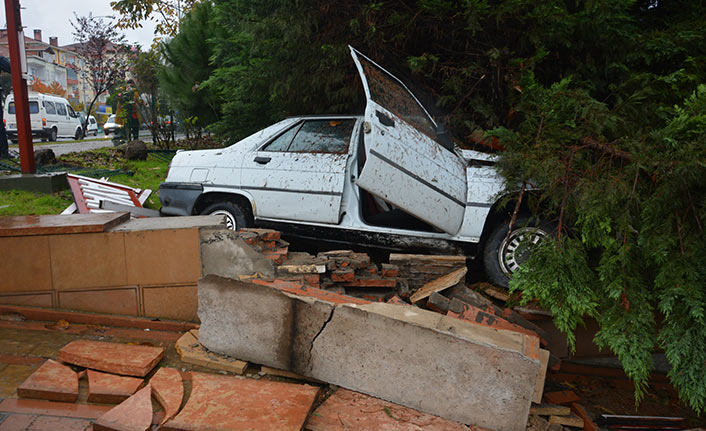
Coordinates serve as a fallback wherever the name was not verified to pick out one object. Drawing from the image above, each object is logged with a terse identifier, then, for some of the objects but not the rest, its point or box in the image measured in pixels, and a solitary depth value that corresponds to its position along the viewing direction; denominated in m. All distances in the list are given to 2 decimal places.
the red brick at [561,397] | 3.38
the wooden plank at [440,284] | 3.83
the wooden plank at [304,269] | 3.80
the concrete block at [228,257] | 3.67
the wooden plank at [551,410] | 3.12
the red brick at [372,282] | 4.00
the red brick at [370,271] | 4.08
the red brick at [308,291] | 3.18
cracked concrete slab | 2.70
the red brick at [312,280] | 3.77
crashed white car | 4.25
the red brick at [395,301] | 3.56
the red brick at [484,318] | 3.48
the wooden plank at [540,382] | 2.96
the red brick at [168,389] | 2.56
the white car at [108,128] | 26.57
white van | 20.70
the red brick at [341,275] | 3.89
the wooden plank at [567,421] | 3.12
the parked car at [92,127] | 30.57
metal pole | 6.86
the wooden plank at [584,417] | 3.18
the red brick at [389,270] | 4.07
